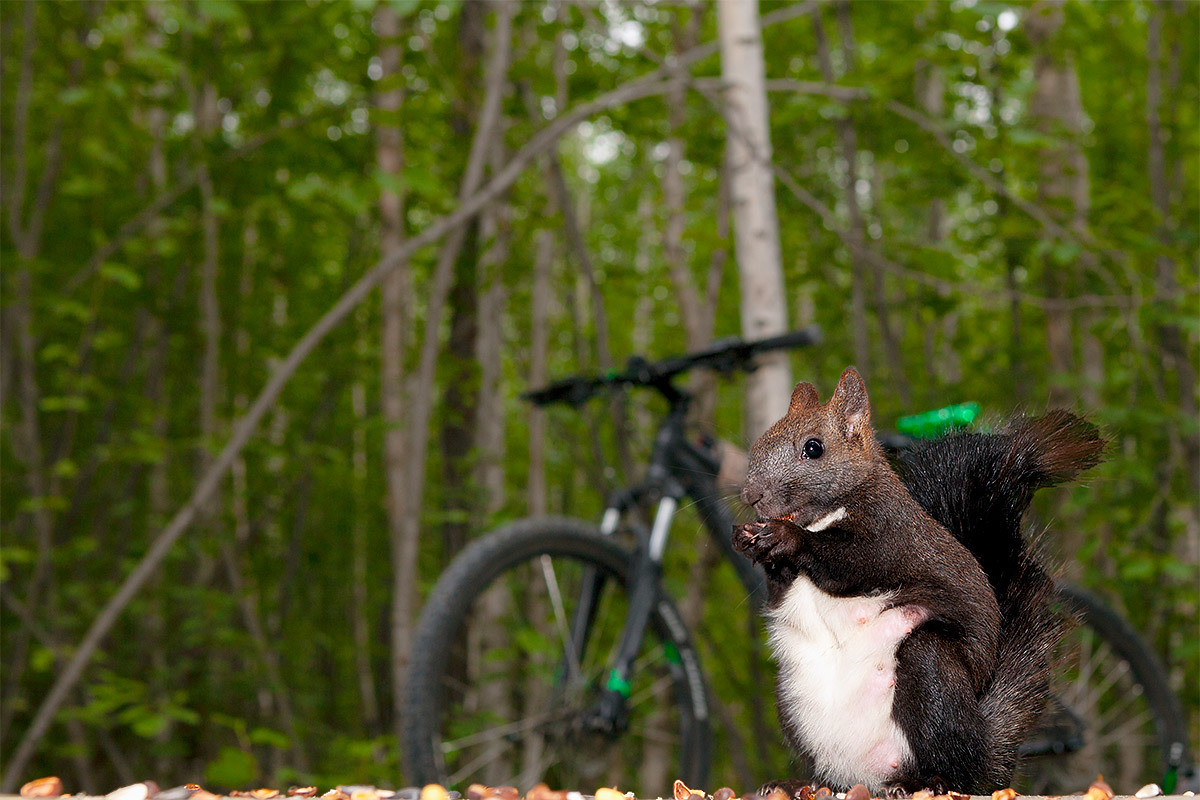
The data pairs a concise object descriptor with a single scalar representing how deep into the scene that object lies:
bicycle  2.01
